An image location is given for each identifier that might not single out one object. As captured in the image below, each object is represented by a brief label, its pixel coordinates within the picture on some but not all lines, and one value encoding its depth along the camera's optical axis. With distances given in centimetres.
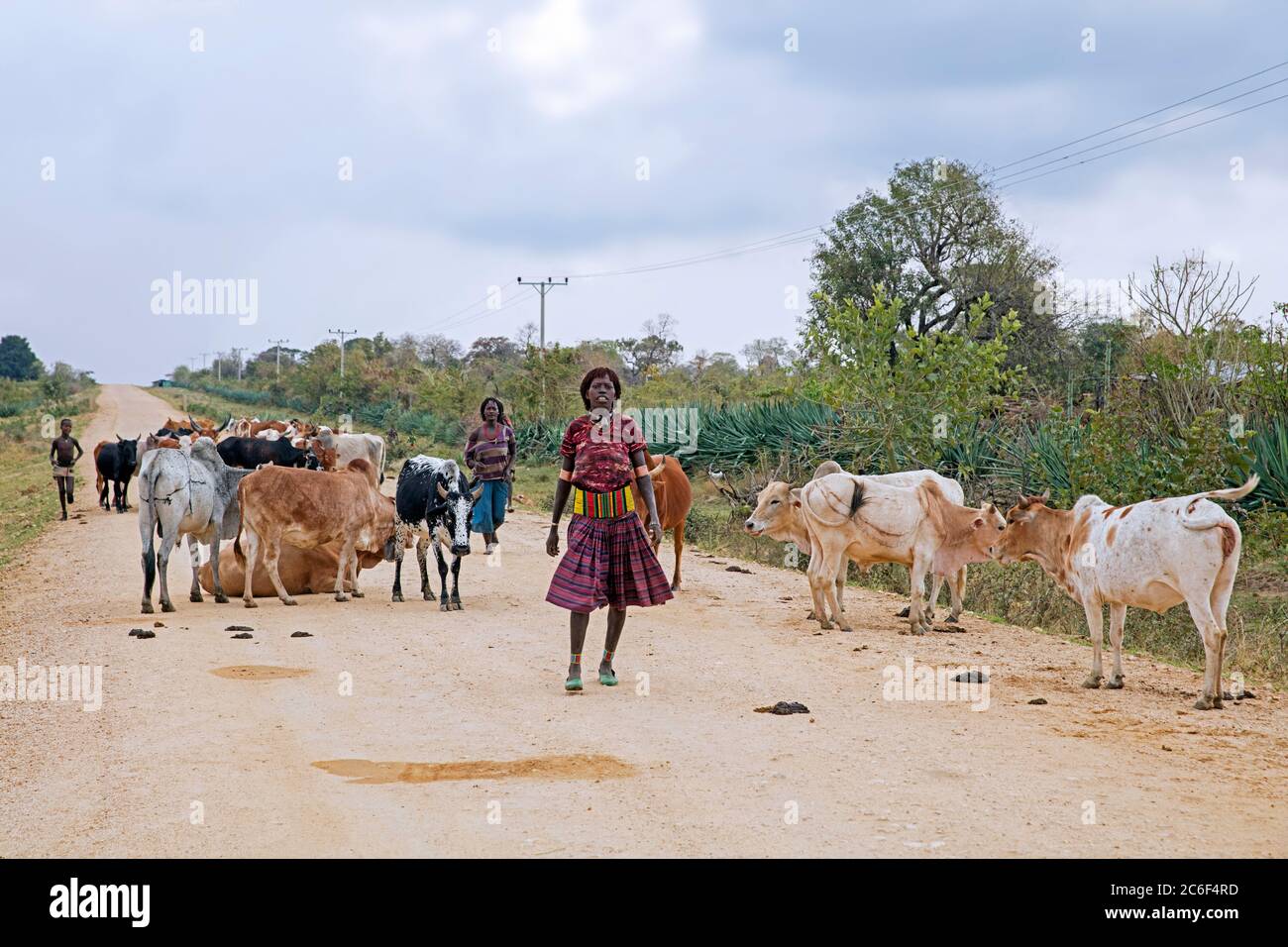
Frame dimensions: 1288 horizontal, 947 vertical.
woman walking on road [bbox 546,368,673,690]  799
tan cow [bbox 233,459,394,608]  1178
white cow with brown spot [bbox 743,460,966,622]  1205
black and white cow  1202
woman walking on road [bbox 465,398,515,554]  1337
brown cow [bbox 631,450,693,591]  1331
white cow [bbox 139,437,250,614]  1165
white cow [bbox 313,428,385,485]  2227
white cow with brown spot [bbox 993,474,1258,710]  763
